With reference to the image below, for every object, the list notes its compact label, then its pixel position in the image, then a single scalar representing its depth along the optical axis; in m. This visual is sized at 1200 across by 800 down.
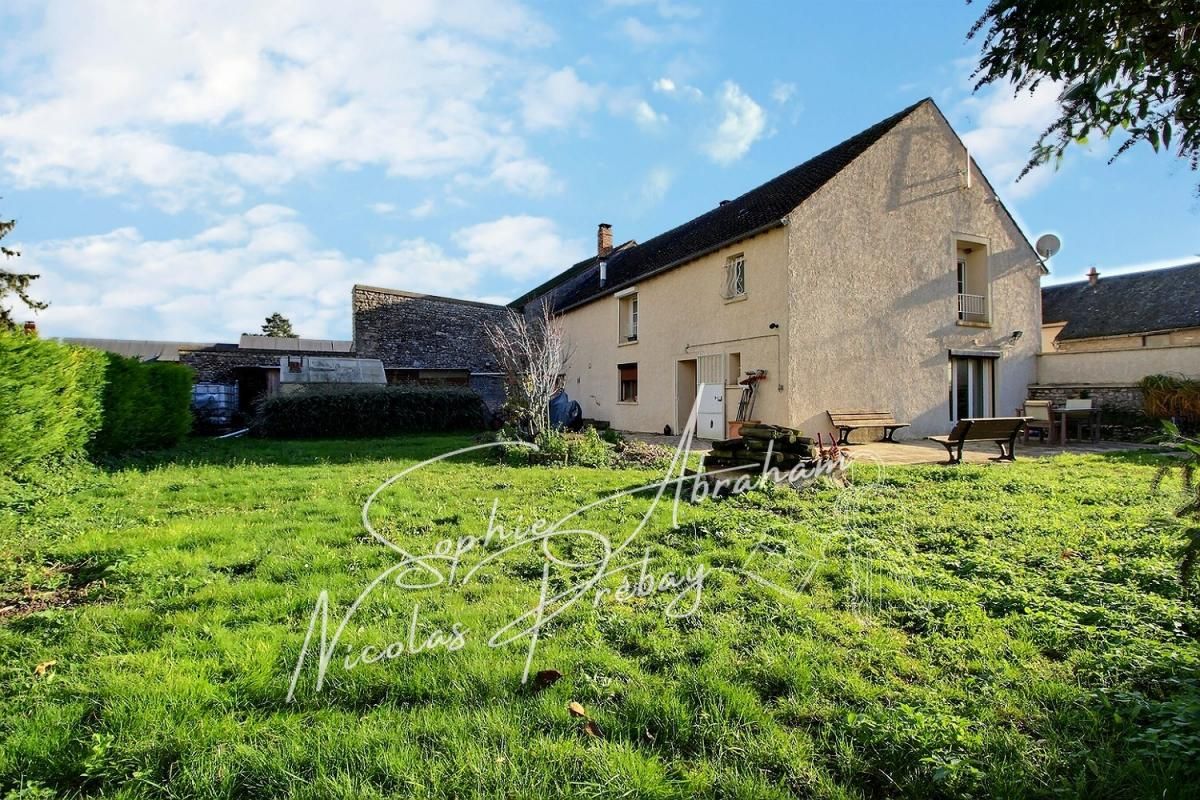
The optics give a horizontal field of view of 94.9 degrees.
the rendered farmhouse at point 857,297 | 13.01
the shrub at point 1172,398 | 12.39
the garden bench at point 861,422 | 12.53
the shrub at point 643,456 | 9.10
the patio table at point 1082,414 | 12.34
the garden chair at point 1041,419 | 12.66
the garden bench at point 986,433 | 9.11
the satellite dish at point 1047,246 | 16.36
